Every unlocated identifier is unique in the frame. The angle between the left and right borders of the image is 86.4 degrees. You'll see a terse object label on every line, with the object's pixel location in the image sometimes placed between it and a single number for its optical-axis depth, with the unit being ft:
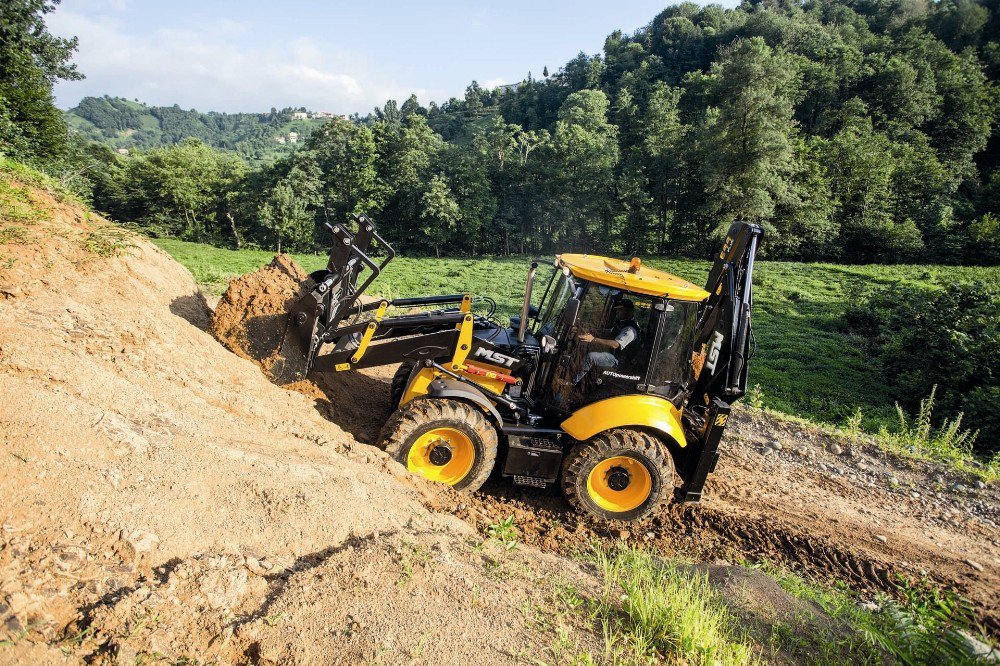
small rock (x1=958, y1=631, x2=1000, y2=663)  10.45
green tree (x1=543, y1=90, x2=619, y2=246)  134.82
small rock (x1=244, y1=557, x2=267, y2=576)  10.11
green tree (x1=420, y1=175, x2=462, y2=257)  136.56
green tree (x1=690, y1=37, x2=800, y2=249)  96.78
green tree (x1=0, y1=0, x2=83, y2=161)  56.90
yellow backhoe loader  16.85
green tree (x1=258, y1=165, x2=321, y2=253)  129.80
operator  16.88
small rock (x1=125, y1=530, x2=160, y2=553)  9.61
